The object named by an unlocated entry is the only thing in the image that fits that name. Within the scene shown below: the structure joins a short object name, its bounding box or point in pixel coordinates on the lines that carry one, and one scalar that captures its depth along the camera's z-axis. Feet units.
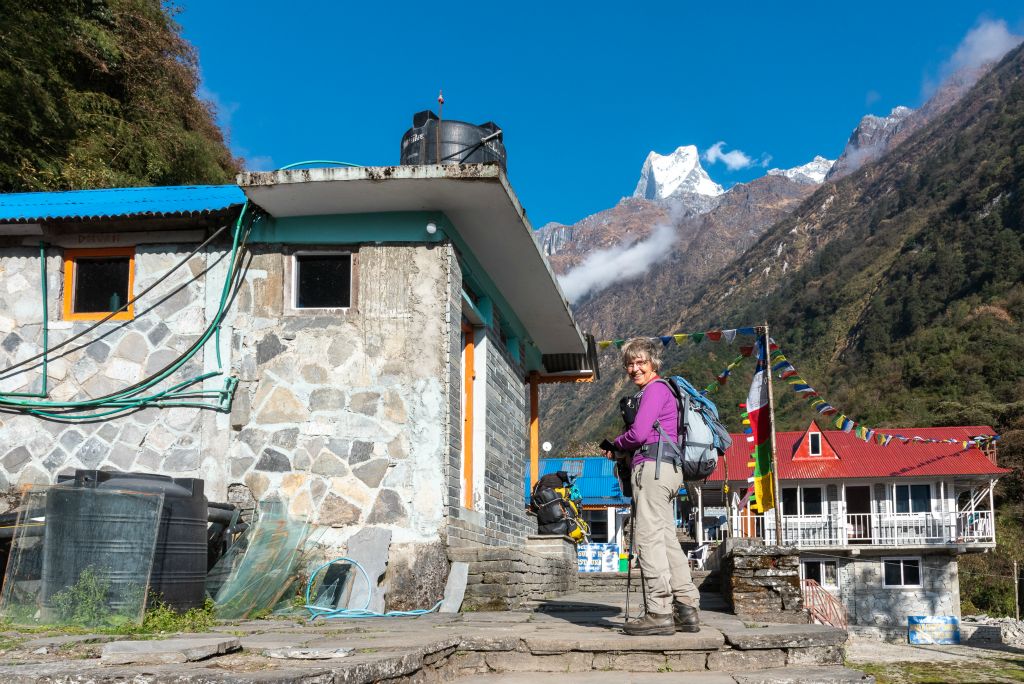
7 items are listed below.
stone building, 25.66
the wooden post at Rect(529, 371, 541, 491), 50.57
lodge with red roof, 130.62
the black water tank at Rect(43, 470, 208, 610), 18.06
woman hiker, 17.25
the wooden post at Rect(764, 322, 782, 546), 29.71
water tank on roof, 31.32
